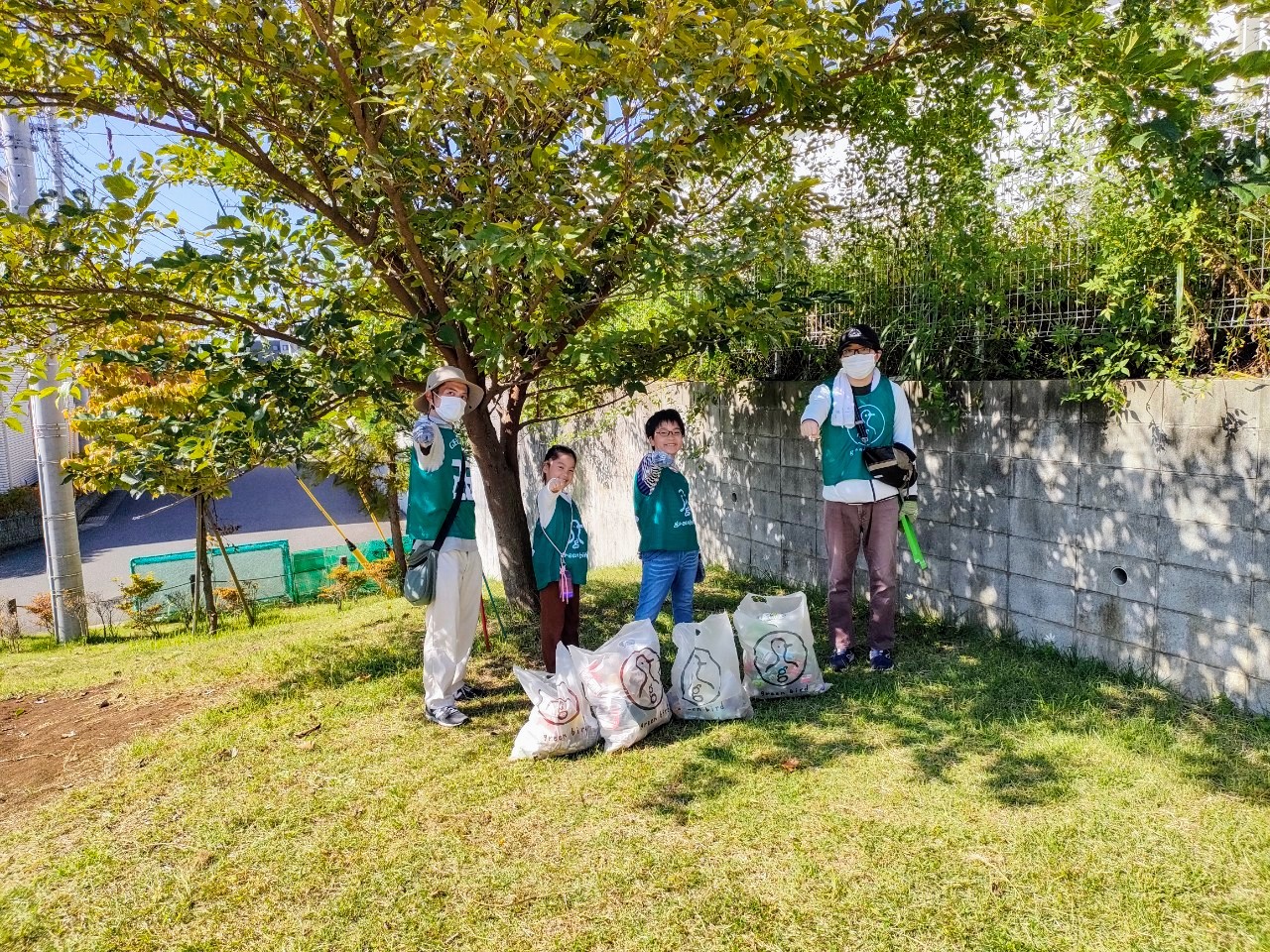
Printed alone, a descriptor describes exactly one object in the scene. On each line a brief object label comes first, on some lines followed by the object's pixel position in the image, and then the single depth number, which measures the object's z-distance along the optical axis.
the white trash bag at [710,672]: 4.08
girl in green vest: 4.61
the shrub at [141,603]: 9.70
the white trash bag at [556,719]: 3.80
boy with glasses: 4.97
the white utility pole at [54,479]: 8.77
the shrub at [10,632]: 9.40
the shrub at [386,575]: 11.52
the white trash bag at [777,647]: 4.23
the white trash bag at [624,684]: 3.88
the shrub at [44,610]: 10.17
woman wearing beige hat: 4.38
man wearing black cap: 4.59
